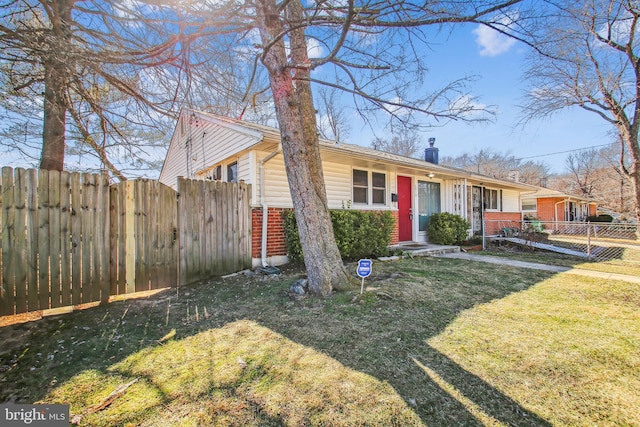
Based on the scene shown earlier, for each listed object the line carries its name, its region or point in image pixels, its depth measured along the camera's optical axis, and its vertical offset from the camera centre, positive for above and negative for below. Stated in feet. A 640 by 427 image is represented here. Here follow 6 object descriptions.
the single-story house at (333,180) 21.45 +4.18
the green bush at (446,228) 32.04 -1.38
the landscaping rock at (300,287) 14.02 -3.53
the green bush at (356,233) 21.55 -1.24
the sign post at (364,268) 13.16 -2.40
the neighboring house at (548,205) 77.51 +3.19
